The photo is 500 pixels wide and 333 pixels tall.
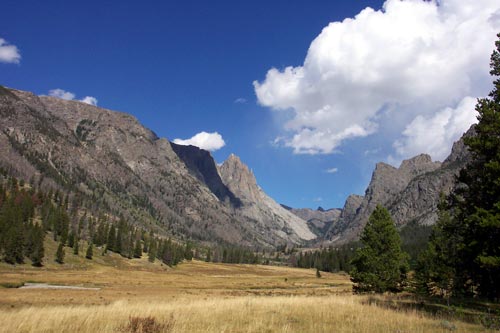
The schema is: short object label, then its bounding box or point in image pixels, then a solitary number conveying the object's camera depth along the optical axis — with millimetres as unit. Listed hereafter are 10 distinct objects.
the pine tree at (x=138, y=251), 156500
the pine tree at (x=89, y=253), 120000
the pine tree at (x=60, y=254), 103188
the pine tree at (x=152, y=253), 154400
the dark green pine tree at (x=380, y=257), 34844
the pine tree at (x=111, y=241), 147925
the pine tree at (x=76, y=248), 119456
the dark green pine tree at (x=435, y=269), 36375
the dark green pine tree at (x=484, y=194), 14202
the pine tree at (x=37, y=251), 95125
